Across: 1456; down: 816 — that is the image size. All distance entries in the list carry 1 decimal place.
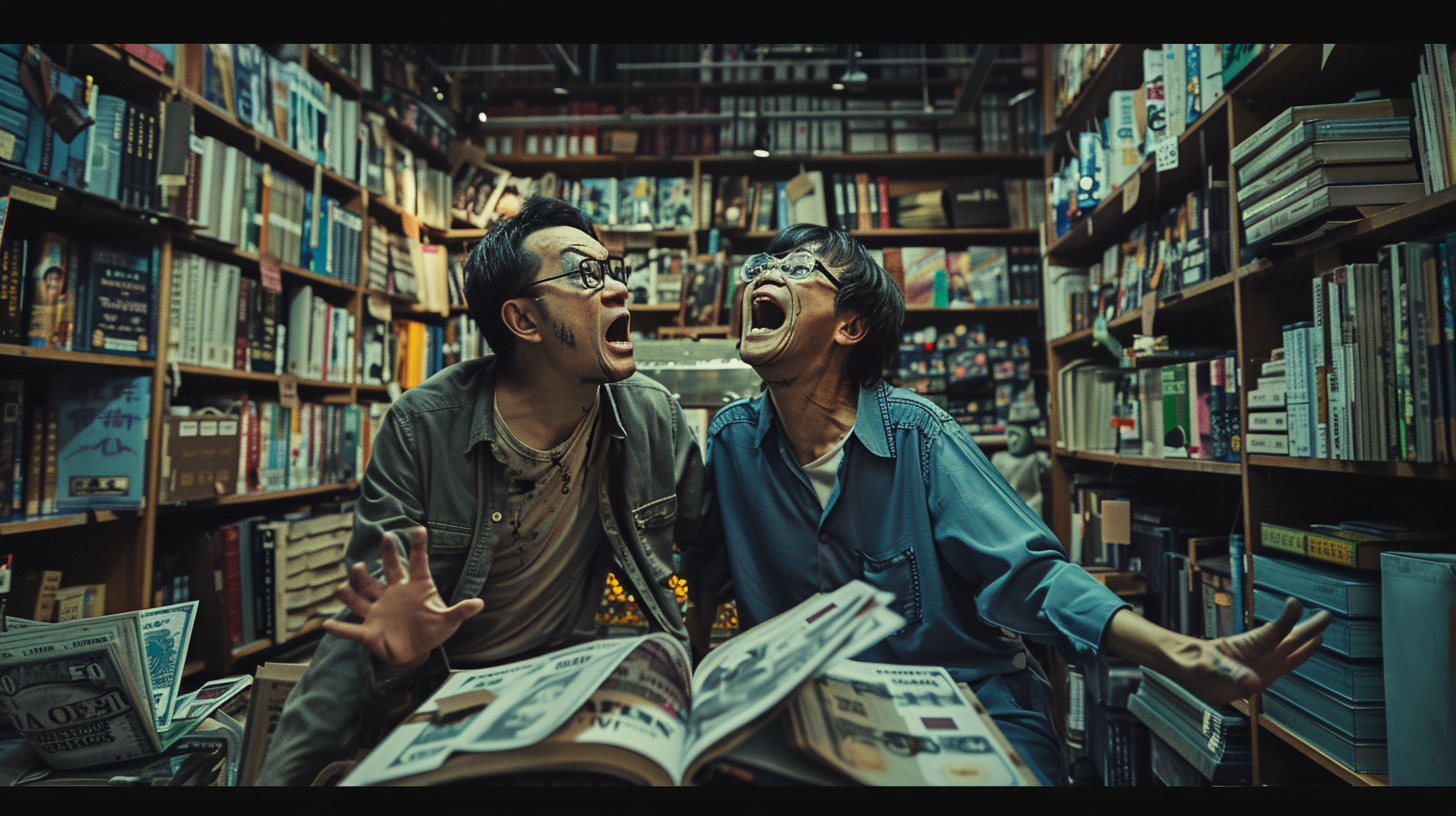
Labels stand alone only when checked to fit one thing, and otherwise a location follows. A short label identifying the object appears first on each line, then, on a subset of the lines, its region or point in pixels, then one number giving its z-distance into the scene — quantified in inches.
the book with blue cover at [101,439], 76.0
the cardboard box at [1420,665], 45.9
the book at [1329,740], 53.0
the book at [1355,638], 52.7
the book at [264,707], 47.9
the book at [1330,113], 55.8
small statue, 130.0
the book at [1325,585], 53.2
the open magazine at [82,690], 43.2
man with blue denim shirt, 43.9
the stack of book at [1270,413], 64.0
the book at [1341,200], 53.4
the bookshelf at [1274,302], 55.6
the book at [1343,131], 54.2
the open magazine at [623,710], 25.0
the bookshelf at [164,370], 74.1
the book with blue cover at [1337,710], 53.0
